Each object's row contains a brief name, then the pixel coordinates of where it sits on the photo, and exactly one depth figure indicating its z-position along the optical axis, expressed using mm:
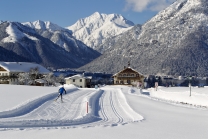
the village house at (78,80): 108250
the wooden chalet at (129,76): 114812
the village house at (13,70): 101500
